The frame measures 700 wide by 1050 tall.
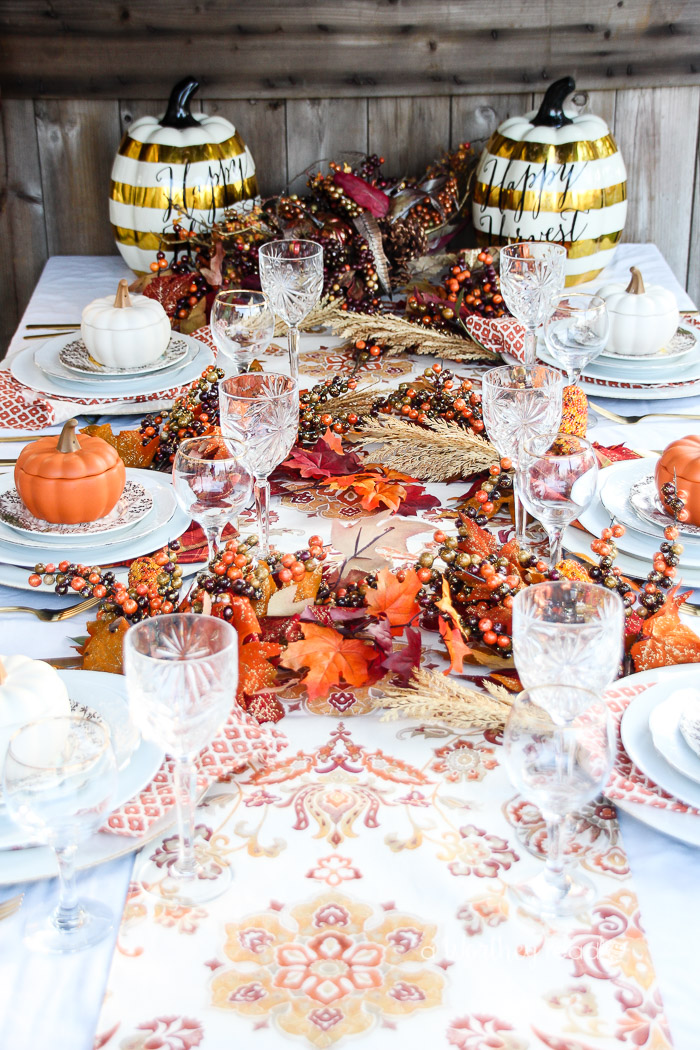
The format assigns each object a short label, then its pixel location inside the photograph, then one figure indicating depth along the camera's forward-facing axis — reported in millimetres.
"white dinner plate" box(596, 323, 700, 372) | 1540
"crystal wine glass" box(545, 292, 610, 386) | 1332
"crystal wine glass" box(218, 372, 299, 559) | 1037
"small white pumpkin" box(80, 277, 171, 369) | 1488
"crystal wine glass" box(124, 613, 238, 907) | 658
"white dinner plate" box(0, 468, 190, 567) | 1051
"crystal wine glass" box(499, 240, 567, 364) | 1463
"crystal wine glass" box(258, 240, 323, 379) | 1433
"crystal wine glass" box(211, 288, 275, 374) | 1350
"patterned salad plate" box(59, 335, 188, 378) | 1491
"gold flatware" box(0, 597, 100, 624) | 995
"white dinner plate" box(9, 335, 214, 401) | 1449
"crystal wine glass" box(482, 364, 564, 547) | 1103
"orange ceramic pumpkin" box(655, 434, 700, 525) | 1081
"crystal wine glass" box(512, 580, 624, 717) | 725
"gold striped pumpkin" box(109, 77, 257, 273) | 1956
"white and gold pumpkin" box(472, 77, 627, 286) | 1921
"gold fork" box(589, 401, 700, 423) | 1438
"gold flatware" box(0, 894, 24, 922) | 667
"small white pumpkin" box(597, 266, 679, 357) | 1530
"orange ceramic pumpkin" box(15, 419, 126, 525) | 1073
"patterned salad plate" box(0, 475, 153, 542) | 1077
